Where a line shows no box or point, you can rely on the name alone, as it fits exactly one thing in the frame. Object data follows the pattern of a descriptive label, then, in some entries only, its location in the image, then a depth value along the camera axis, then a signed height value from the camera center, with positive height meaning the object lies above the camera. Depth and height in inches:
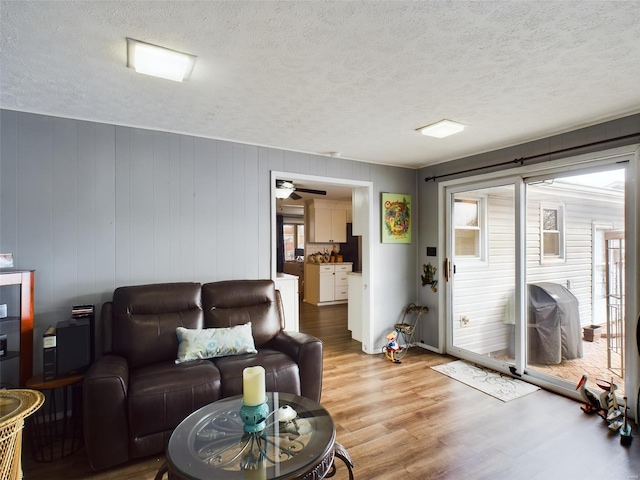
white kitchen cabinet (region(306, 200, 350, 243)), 305.6 +19.1
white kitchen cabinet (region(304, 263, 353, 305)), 293.1 -36.7
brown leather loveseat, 79.0 -34.7
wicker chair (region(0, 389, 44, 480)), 58.9 -31.8
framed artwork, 172.9 +12.6
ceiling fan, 182.7 +29.8
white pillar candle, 62.3 -27.2
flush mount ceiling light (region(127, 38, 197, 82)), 68.1 +39.1
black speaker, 89.4 -28.7
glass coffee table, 52.4 -35.6
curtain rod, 105.9 +32.8
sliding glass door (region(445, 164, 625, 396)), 116.1 -13.0
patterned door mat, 122.5 -55.6
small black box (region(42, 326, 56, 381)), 87.8 -30.2
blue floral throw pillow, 99.6 -30.9
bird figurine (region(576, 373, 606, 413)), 106.4 -50.4
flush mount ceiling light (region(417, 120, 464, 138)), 112.5 +39.5
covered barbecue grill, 127.0 -32.9
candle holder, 62.0 -32.6
